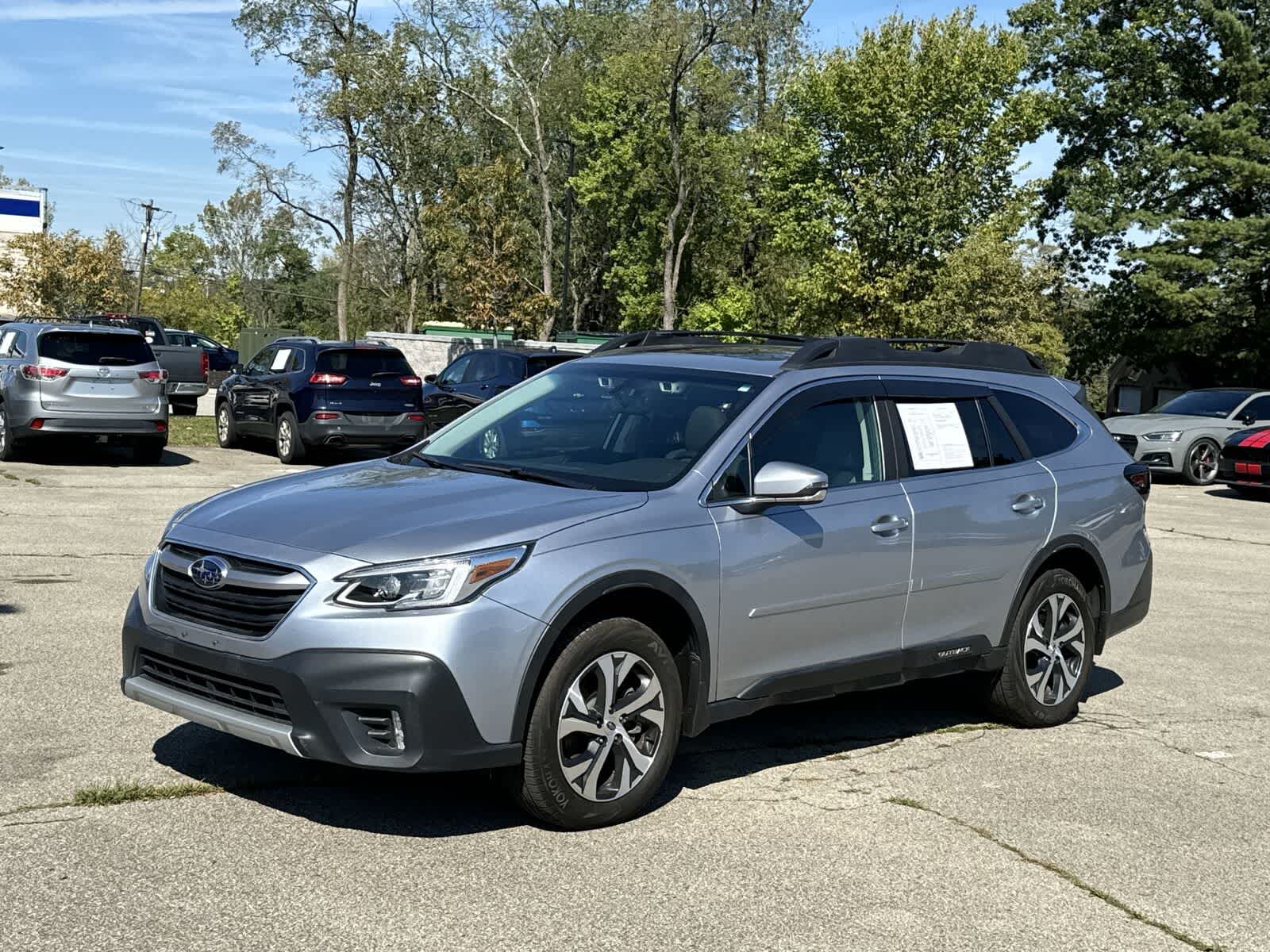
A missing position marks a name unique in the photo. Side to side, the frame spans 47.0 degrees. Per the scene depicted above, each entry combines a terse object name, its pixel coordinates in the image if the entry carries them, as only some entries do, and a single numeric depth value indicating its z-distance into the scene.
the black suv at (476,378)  21.20
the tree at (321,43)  53.44
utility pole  74.75
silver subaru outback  4.73
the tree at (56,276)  49.59
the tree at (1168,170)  41.00
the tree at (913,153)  49.44
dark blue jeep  20.00
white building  62.19
